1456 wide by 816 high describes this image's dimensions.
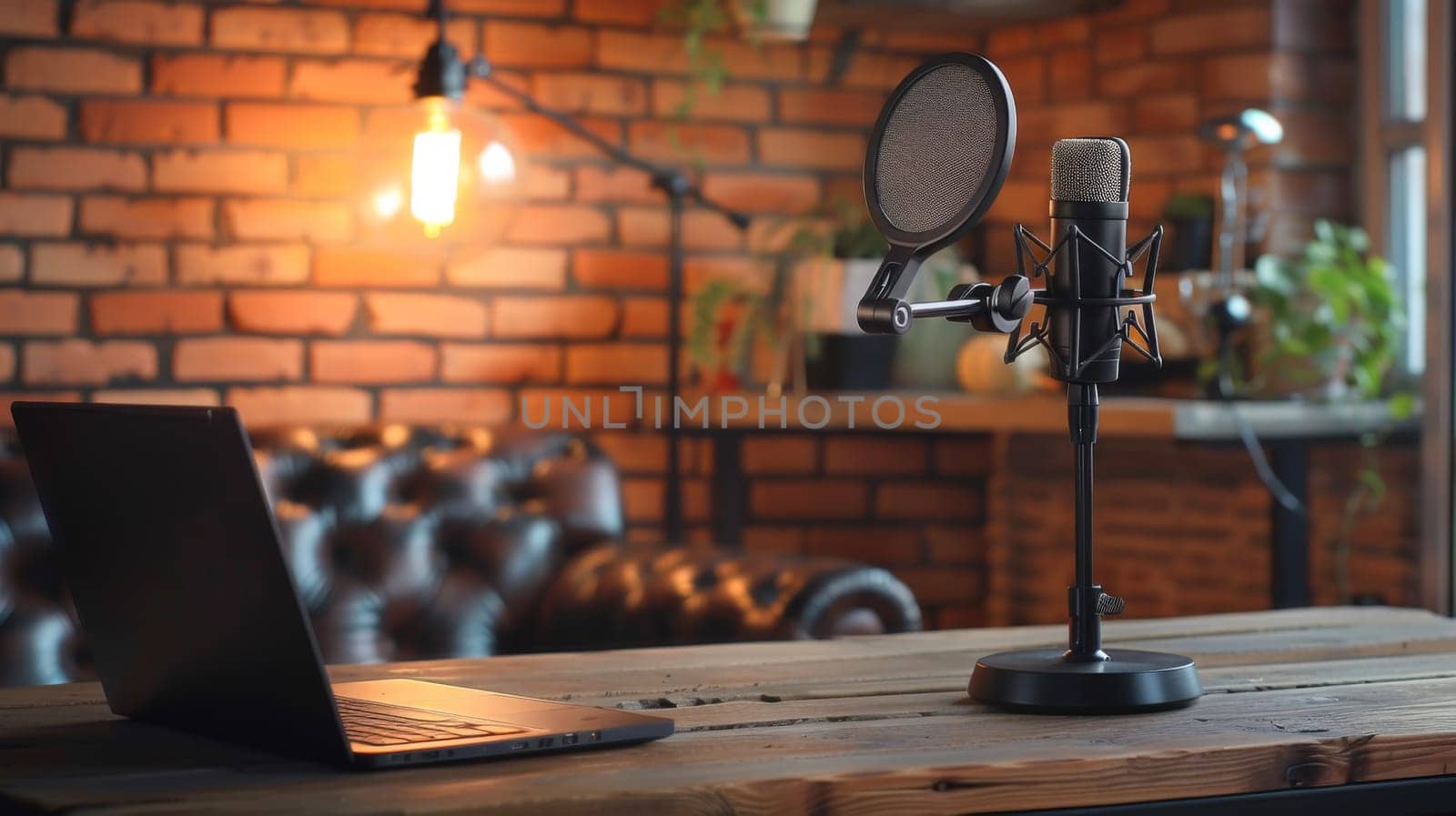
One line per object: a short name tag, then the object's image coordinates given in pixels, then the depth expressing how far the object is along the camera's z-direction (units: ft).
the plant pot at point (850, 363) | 9.22
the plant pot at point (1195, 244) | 9.14
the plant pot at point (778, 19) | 9.57
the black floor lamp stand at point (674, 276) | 8.91
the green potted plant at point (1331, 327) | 8.50
